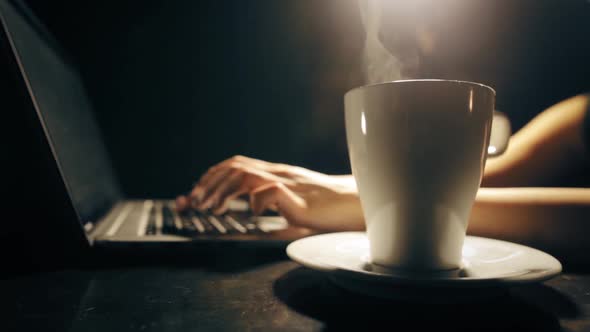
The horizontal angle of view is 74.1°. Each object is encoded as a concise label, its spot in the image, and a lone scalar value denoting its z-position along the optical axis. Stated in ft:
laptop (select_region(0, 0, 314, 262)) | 1.32
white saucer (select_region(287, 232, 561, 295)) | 0.86
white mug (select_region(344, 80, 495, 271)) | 1.04
